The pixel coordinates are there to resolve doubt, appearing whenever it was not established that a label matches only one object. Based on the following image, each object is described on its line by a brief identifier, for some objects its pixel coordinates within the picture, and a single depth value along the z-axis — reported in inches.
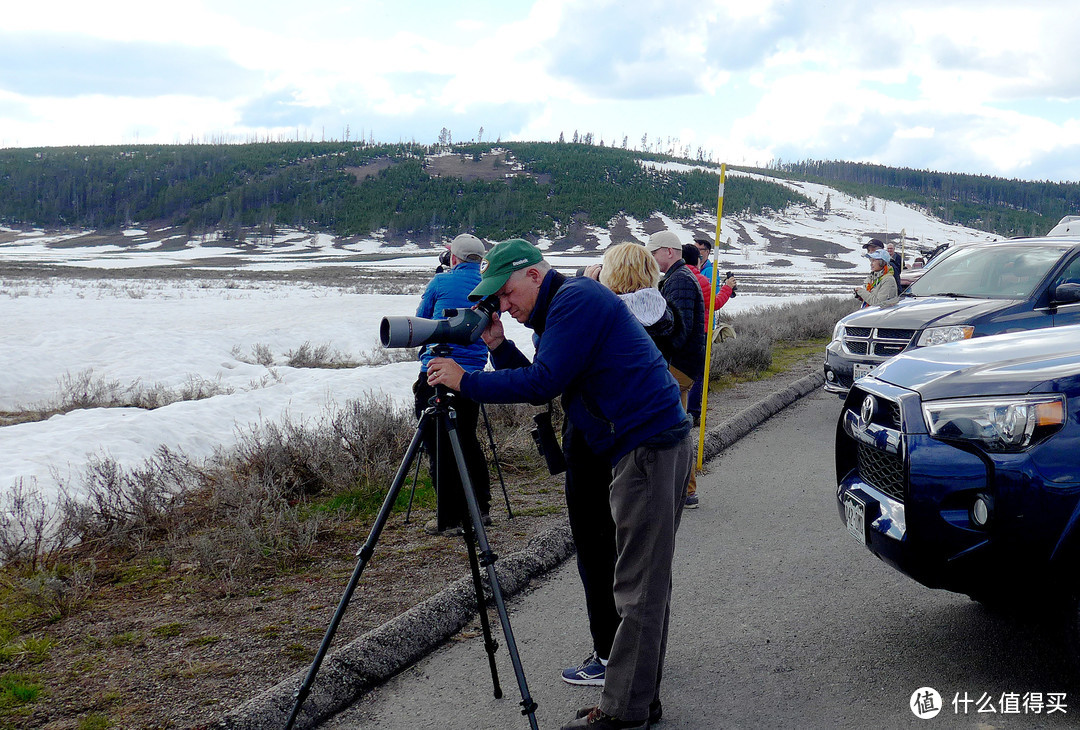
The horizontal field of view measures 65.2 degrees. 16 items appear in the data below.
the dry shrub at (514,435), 304.2
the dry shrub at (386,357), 676.7
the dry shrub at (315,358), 674.0
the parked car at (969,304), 308.2
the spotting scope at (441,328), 128.2
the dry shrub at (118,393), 460.1
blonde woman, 174.2
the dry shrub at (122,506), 214.7
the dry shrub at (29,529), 198.4
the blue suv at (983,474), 117.7
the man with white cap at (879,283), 452.0
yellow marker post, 293.0
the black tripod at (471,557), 125.0
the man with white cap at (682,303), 229.8
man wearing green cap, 123.6
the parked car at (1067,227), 565.0
